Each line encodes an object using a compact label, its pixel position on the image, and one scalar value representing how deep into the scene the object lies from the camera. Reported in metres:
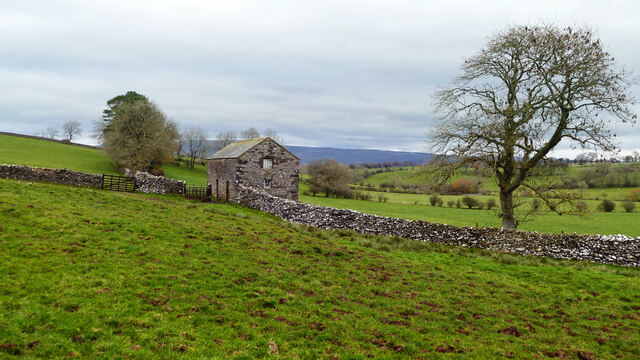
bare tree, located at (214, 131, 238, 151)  105.12
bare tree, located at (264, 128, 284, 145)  120.36
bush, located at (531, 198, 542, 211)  23.99
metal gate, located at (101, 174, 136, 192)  35.94
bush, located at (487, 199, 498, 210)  54.44
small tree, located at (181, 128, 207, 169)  88.69
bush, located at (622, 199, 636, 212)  52.75
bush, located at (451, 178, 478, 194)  78.66
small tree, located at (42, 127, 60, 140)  117.62
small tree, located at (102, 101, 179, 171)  51.41
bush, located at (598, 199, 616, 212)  53.44
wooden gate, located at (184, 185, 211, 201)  37.68
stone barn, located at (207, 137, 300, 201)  36.84
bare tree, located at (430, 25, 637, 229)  21.38
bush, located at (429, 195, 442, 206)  62.92
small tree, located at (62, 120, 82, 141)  108.38
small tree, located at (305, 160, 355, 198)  73.25
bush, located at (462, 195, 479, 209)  58.97
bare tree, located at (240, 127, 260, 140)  117.78
